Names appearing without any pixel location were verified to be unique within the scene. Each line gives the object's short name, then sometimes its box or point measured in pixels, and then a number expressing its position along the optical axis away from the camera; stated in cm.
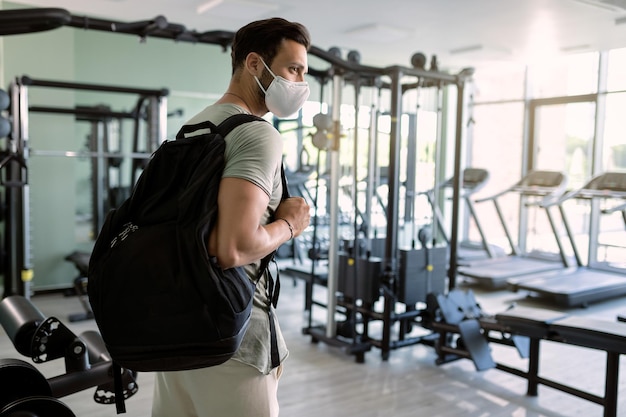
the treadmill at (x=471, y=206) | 702
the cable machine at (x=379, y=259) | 389
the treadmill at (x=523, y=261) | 636
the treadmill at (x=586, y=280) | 559
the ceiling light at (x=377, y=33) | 606
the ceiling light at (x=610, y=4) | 488
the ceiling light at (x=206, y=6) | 521
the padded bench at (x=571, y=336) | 286
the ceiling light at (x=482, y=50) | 692
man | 103
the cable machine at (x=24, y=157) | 445
